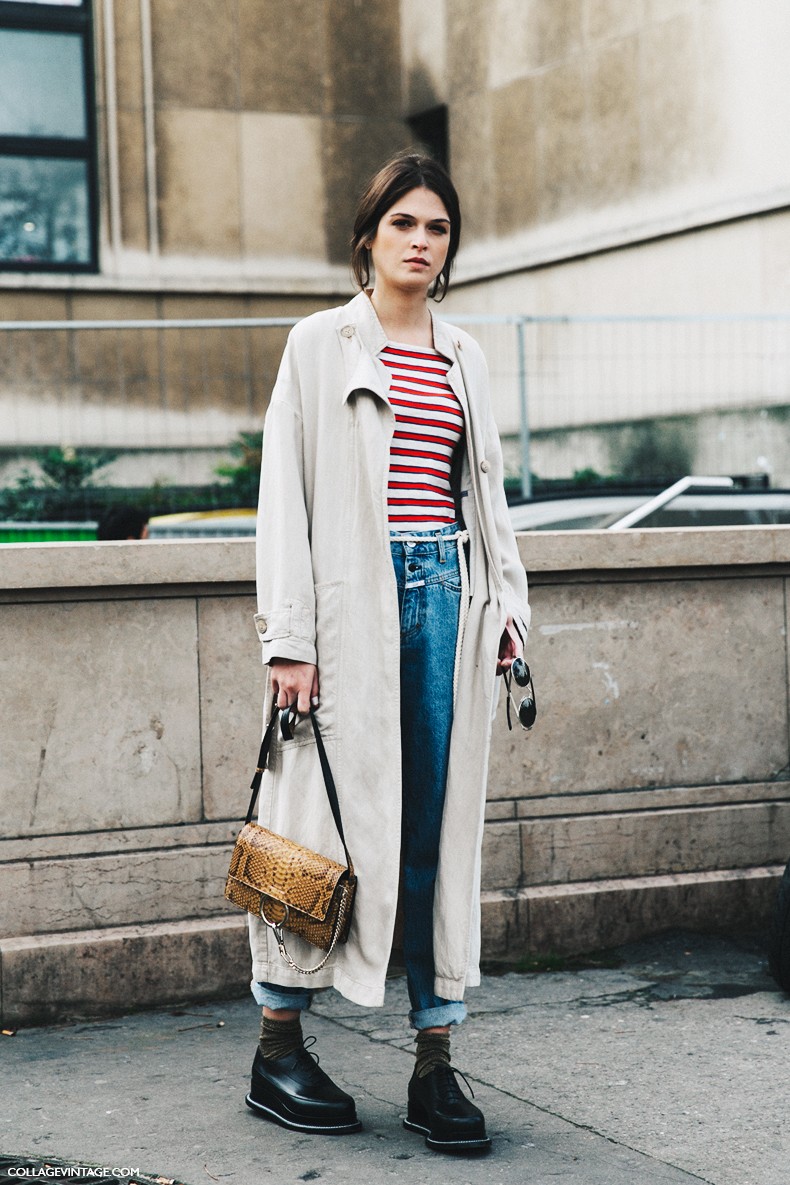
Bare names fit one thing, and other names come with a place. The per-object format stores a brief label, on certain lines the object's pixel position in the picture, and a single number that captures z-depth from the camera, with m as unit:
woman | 3.58
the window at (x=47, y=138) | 17.17
